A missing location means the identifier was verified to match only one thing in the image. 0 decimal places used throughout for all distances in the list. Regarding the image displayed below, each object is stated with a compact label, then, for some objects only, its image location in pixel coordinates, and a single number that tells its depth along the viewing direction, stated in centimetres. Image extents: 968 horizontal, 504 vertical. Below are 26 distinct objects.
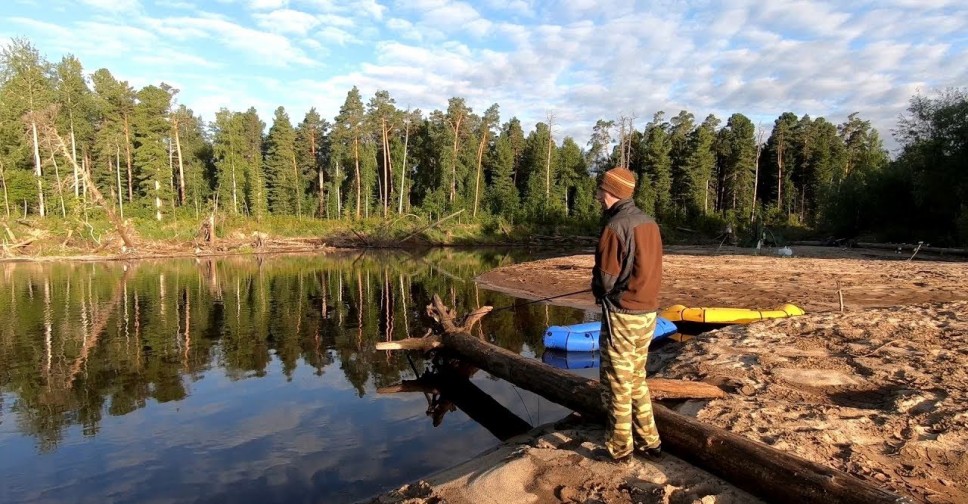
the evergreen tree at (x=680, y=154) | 6278
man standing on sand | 452
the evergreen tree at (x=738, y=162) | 6104
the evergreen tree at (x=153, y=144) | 4956
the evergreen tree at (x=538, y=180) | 5803
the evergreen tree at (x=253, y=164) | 5597
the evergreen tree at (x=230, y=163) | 5681
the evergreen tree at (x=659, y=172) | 6066
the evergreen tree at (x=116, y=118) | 4934
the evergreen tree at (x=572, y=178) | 6297
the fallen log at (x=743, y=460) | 362
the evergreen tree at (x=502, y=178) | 6216
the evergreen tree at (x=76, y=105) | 5066
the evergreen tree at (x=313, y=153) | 6569
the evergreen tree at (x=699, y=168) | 6059
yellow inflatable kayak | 1066
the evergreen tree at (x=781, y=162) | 6100
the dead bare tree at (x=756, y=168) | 5666
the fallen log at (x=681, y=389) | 590
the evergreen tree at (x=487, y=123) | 6536
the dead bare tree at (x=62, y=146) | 3644
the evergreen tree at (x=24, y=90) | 4303
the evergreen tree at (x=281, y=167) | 6112
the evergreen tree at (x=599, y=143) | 6850
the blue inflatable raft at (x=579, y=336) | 1067
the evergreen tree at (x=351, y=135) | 5941
